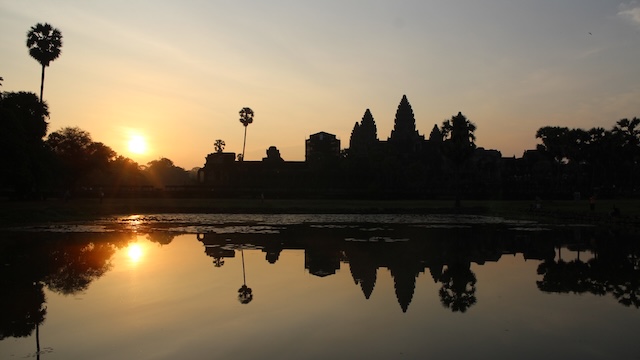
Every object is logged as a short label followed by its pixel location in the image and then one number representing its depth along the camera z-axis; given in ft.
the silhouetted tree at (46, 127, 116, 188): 238.48
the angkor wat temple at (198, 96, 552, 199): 218.18
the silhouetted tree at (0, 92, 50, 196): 119.14
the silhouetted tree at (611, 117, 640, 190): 242.99
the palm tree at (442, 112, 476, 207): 179.11
